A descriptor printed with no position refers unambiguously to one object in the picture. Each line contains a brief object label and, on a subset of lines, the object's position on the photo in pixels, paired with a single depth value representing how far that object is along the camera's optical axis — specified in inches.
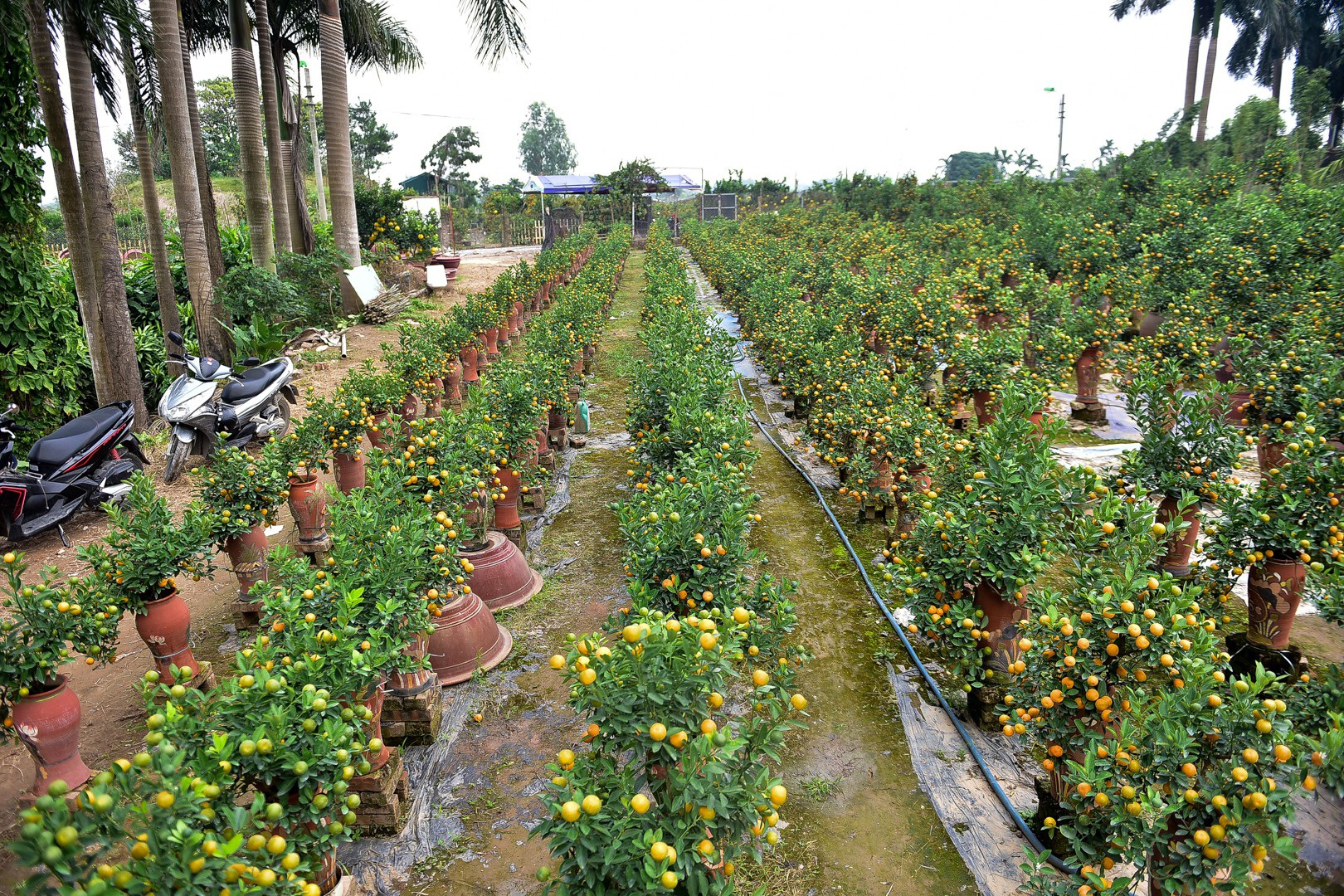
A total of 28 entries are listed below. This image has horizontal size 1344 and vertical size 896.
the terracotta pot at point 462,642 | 175.9
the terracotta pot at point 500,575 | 207.0
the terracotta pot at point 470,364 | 432.8
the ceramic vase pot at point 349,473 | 261.9
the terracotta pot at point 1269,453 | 247.0
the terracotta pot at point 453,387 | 382.9
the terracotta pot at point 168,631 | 166.1
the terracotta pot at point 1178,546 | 205.0
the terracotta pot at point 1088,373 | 340.5
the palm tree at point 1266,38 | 943.0
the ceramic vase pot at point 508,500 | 248.8
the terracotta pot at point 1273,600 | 163.2
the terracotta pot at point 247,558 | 201.9
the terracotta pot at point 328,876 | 110.4
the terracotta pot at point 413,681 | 156.7
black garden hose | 128.7
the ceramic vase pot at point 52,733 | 137.2
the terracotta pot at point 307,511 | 234.2
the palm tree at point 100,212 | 317.4
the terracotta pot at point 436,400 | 339.0
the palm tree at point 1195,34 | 992.2
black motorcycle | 234.5
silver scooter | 289.3
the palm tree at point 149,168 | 398.3
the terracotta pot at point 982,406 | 301.0
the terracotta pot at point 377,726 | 133.7
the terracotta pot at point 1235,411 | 300.7
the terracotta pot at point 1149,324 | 440.8
